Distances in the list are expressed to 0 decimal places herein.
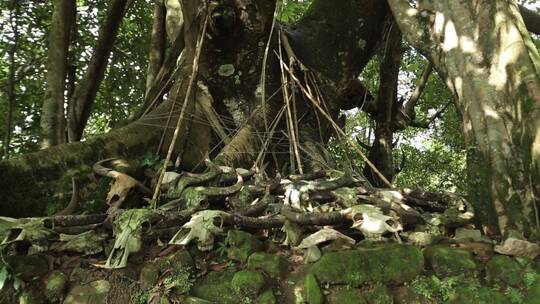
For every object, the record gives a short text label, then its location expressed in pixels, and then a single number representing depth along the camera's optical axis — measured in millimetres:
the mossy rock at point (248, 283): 1896
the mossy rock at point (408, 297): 1892
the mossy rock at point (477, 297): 1834
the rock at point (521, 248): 2031
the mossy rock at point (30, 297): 1898
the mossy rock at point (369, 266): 1919
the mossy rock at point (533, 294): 1844
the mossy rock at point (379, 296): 1877
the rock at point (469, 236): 2215
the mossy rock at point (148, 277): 1956
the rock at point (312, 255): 2034
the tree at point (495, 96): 2420
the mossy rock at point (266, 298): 1877
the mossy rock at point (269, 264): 1995
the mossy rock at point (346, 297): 1861
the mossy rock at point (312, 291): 1866
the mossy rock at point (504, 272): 1931
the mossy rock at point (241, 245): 2055
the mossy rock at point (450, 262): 1969
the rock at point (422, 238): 2156
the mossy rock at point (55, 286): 1934
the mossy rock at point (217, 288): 1905
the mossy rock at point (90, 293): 1926
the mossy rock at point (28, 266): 1939
